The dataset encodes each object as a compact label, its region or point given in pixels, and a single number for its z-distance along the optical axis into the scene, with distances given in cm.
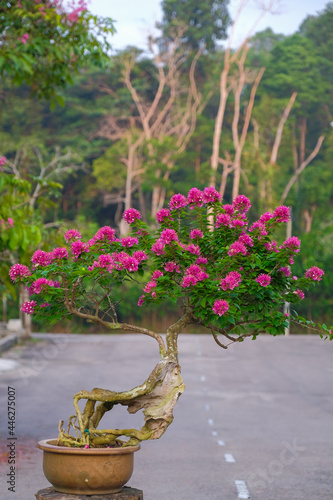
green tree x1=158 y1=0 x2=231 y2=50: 5588
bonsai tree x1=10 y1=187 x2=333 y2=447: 576
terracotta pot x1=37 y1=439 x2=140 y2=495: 533
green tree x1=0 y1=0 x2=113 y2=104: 941
